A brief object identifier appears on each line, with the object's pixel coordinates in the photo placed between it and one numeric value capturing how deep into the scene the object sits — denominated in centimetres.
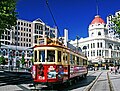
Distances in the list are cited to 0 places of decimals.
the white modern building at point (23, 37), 4215
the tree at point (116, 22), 1282
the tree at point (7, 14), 960
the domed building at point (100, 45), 4780
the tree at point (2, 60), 3642
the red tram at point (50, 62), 757
